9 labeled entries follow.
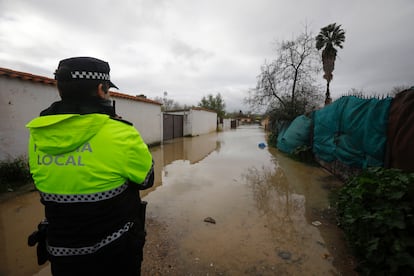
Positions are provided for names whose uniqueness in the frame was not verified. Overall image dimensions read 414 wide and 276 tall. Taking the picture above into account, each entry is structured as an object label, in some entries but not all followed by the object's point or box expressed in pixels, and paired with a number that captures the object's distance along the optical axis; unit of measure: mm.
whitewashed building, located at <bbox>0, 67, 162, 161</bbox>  3922
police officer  905
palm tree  12422
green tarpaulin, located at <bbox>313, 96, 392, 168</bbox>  3072
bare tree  11406
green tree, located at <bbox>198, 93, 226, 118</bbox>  31938
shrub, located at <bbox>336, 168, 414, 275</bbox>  1452
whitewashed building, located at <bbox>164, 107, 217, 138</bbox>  14602
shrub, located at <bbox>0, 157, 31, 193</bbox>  3687
